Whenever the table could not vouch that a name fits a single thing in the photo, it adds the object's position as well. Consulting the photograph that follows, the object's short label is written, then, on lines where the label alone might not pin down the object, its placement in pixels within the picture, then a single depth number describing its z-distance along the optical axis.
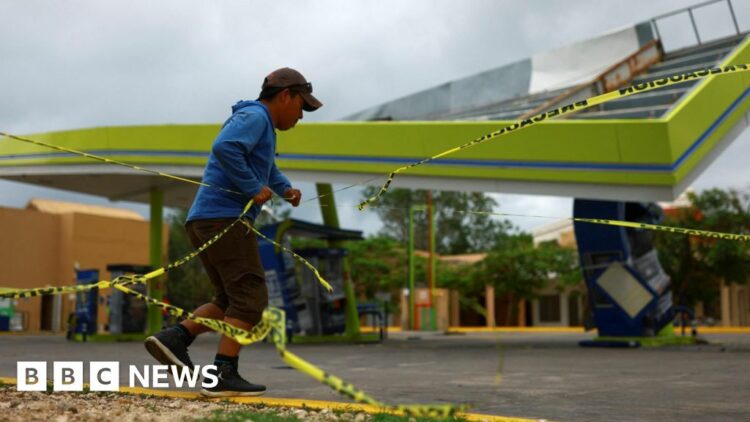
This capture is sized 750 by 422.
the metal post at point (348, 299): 18.27
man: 4.27
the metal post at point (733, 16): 19.70
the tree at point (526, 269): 36.91
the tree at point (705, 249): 30.09
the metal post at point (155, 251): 19.25
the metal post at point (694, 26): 20.49
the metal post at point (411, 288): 32.11
